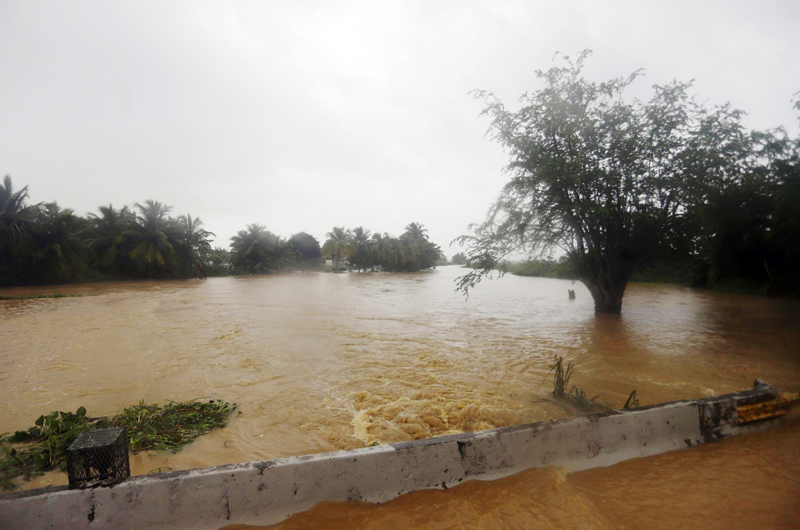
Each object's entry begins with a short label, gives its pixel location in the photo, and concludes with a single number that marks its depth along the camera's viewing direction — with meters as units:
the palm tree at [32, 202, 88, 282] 23.89
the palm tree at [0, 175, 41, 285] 22.20
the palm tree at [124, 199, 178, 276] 30.47
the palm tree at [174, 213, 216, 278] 33.97
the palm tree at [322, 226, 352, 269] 55.50
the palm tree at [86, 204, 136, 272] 29.67
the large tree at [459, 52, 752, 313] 10.10
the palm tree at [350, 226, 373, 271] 55.66
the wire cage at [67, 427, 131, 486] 2.11
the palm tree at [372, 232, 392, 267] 56.38
